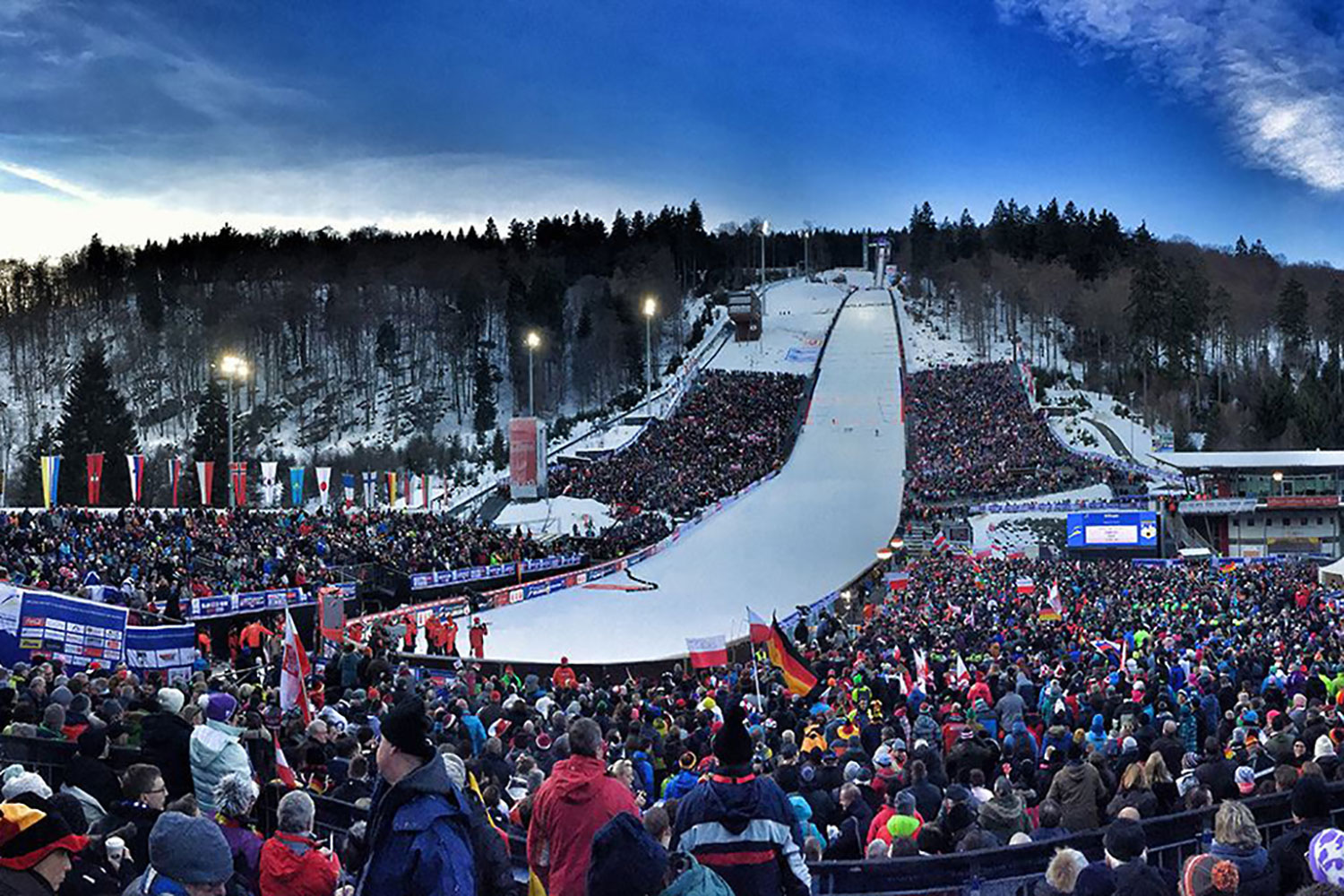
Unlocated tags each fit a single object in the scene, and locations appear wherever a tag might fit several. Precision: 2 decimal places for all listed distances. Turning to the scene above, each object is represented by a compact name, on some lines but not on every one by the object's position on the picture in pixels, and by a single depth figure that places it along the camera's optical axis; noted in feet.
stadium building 173.68
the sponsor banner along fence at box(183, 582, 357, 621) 77.66
